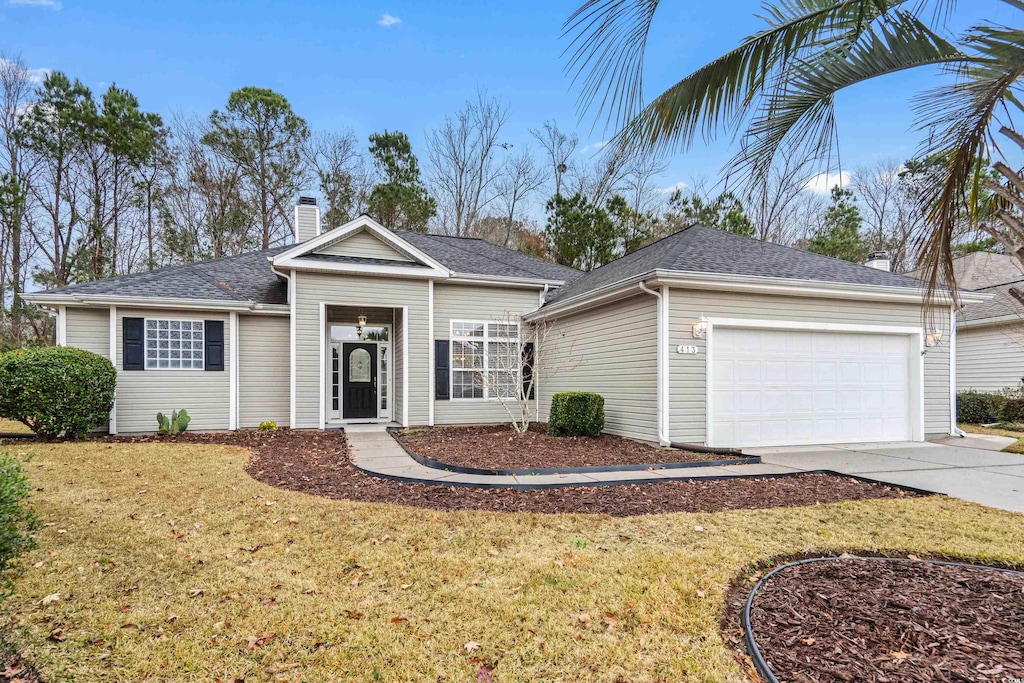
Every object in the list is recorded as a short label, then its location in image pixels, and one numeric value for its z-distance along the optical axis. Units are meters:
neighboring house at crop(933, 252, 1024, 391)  13.43
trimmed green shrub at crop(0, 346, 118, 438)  8.38
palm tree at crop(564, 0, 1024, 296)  2.35
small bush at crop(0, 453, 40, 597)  2.52
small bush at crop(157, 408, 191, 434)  9.93
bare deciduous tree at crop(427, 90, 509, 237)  22.06
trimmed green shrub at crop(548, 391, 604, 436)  9.20
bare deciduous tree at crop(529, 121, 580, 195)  21.11
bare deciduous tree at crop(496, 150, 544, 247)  22.22
